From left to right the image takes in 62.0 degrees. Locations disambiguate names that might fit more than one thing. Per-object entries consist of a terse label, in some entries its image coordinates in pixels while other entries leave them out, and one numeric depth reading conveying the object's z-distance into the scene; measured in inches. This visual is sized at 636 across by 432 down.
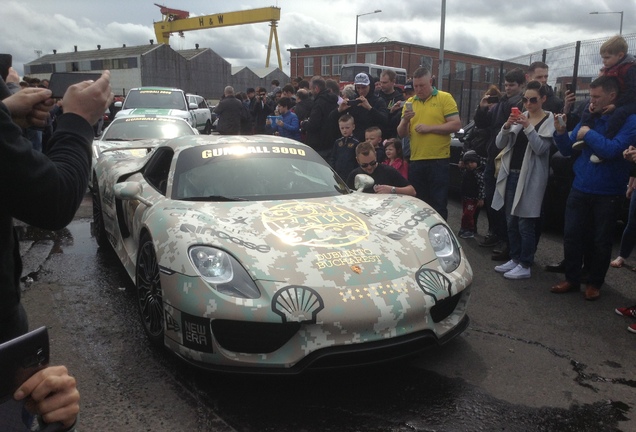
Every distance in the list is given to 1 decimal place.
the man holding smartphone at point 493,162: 223.1
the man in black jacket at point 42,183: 40.8
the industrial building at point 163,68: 2155.5
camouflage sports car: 106.6
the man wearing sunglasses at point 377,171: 199.8
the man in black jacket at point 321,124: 282.7
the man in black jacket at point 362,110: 267.3
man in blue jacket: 163.6
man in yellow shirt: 225.5
